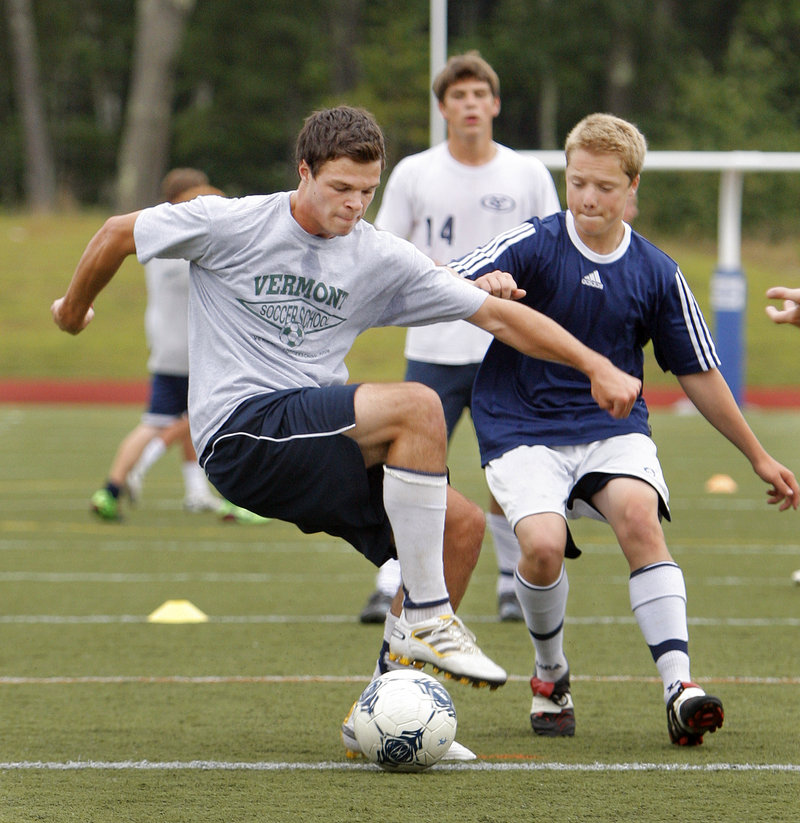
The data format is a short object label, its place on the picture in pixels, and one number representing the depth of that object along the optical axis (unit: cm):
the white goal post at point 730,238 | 3550
